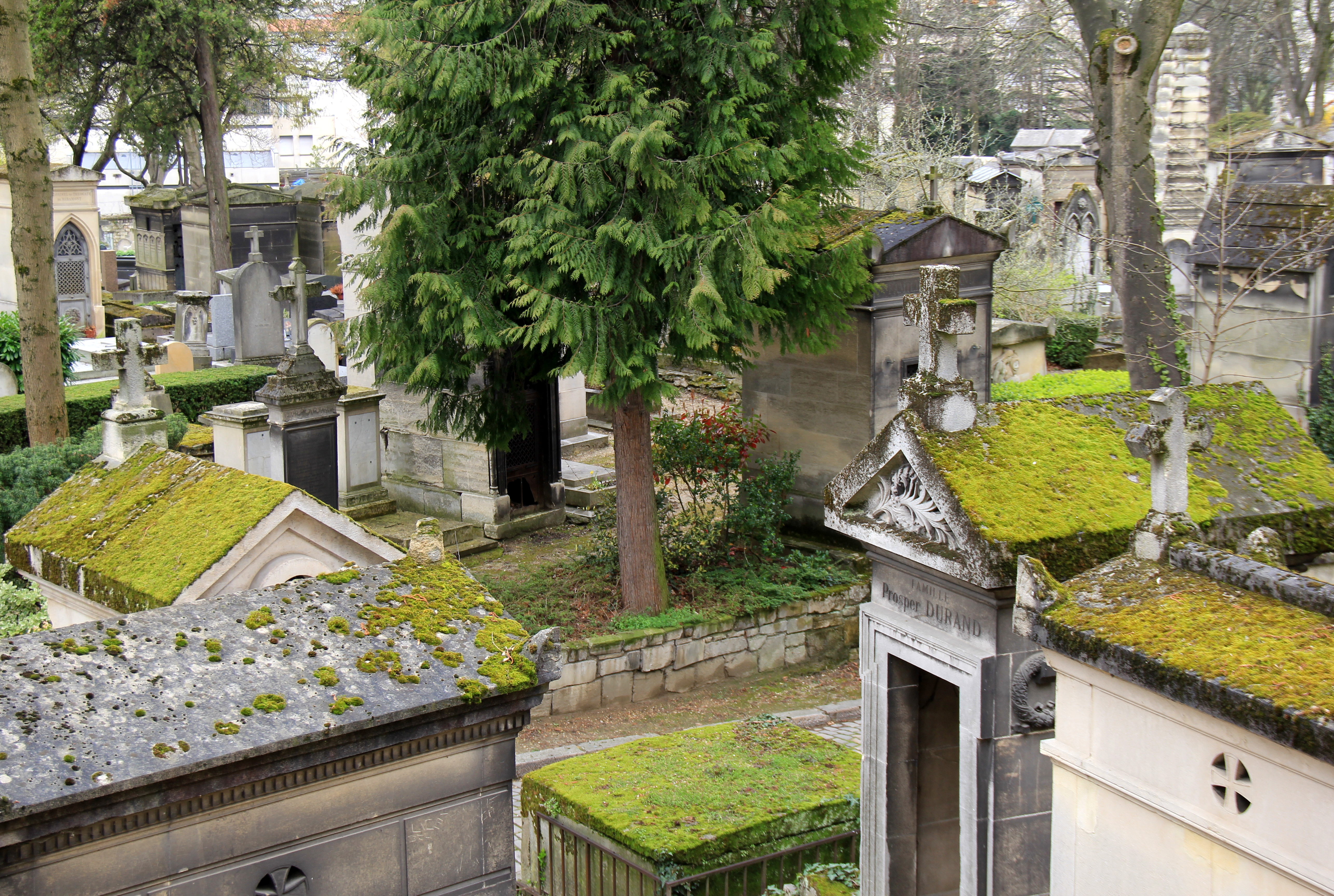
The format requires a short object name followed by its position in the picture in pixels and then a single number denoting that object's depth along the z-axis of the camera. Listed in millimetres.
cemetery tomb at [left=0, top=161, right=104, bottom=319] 23281
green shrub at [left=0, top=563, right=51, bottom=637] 8391
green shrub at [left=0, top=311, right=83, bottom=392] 17078
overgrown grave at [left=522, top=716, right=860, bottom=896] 6344
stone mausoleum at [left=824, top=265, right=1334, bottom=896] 5031
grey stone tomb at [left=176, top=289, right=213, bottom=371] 22016
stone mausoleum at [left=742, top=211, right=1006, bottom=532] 11859
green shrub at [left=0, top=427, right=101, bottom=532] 10680
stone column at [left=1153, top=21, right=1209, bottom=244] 26891
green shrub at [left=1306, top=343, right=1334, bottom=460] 12070
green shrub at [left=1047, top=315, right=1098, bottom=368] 19984
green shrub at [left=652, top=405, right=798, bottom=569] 11797
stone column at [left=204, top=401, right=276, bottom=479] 12781
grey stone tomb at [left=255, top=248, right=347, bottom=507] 12117
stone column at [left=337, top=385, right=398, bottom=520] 13875
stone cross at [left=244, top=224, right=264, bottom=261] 19562
